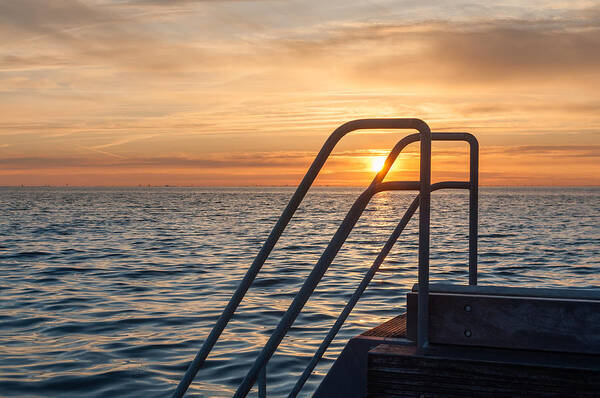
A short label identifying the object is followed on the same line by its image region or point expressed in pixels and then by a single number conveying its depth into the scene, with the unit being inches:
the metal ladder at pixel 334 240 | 101.3
